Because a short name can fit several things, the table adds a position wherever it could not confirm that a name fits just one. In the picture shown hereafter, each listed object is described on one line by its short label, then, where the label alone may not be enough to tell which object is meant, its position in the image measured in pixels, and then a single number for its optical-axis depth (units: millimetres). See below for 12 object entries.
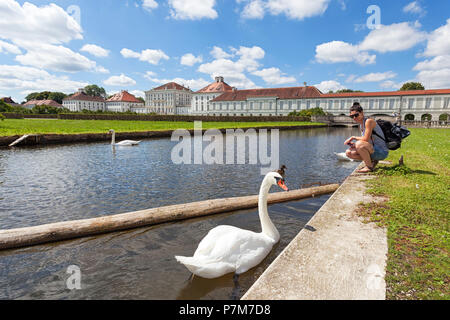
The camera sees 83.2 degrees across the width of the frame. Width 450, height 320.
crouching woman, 7102
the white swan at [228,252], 3182
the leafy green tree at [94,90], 151000
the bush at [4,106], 32153
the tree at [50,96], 138875
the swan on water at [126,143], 17406
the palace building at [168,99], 120188
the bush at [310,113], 71188
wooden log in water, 4168
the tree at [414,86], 88688
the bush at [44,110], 80000
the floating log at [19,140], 16103
